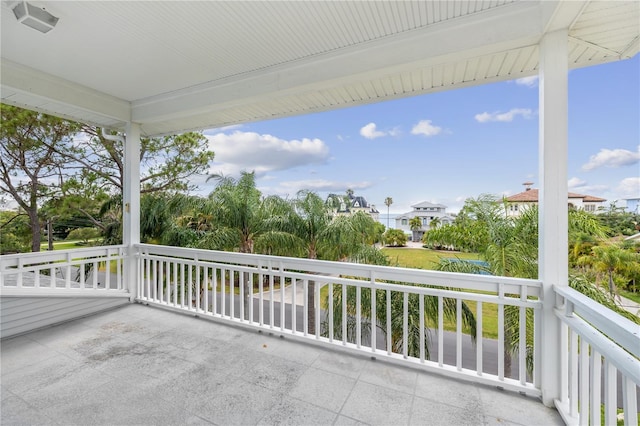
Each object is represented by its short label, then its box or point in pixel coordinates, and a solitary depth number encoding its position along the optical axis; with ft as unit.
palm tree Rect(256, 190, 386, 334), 17.36
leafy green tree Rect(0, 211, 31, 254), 16.75
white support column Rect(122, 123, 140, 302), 13.82
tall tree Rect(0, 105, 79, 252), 17.40
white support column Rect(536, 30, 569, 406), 6.59
